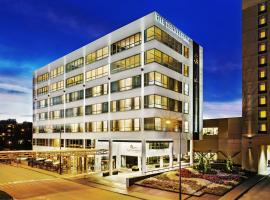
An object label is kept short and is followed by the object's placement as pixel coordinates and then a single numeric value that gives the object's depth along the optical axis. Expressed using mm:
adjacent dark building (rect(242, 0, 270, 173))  35333
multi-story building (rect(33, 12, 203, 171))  30482
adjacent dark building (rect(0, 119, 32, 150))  111332
